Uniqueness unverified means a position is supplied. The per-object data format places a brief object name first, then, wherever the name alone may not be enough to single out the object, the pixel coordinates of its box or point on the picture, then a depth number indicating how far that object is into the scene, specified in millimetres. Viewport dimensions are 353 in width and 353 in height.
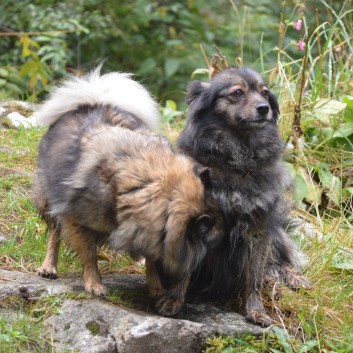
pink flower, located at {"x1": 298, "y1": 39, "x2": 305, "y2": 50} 5706
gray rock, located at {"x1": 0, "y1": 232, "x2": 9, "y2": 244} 4645
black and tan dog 3869
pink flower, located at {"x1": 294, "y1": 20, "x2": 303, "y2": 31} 5598
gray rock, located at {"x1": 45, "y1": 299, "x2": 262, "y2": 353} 3443
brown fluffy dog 3324
